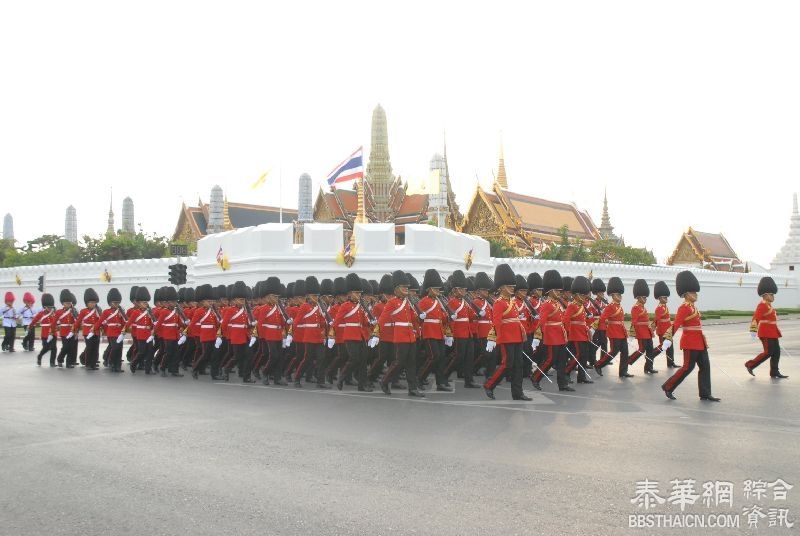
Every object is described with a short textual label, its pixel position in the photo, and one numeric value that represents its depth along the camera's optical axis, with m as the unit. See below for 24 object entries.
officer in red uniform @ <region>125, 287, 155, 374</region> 14.40
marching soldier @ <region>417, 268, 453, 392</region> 10.56
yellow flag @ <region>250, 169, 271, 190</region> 23.31
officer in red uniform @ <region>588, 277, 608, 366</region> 13.56
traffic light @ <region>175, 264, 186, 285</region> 21.09
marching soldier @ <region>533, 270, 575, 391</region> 10.45
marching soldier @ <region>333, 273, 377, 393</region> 10.94
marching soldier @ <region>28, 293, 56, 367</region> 15.92
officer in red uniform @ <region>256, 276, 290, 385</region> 12.34
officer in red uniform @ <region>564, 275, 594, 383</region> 11.75
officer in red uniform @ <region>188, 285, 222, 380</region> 13.38
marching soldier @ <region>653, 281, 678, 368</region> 13.40
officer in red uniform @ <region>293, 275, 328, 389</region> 11.77
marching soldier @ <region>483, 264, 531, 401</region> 9.45
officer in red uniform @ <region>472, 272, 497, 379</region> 11.94
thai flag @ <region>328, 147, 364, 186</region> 23.41
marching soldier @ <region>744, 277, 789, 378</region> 11.32
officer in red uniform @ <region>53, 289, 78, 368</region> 15.69
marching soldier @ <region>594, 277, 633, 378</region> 12.47
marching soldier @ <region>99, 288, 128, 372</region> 14.74
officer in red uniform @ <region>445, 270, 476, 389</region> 11.26
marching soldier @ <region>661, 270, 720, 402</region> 9.12
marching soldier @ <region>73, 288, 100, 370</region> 15.12
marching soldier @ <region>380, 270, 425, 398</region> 10.02
